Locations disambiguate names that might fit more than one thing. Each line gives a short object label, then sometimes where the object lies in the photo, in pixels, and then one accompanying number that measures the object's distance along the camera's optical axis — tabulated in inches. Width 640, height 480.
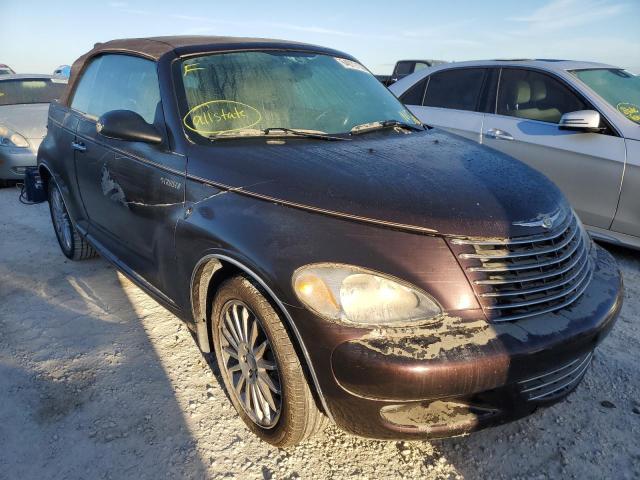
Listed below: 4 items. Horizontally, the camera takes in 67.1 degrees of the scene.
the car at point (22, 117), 254.2
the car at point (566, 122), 147.8
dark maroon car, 64.7
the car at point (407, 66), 559.5
